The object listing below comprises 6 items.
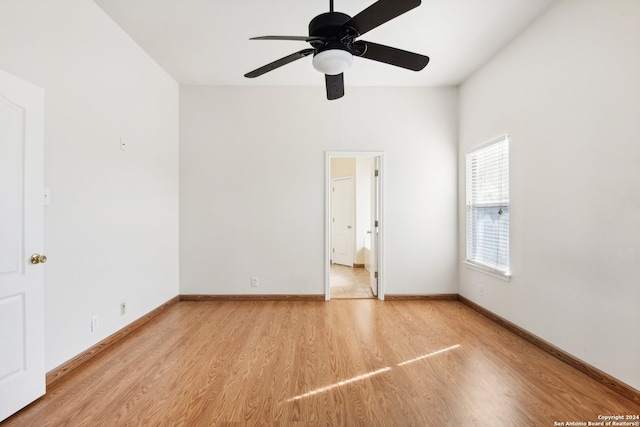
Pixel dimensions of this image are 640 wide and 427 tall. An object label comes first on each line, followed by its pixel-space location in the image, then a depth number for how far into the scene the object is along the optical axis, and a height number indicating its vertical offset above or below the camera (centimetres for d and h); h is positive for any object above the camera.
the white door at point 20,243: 166 -18
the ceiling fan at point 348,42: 147 +103
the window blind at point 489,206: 306 +9
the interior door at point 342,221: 659 -17
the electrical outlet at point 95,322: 241 -91
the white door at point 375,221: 405 -10
